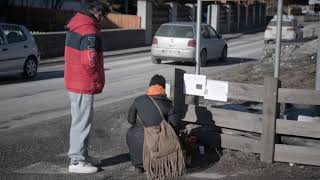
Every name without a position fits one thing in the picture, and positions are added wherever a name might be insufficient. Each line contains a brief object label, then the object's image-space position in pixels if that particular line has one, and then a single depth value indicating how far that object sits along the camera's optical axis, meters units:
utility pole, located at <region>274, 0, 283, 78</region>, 8.03
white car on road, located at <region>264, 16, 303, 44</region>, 35.59
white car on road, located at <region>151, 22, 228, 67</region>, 21.91
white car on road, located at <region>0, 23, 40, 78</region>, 16.20
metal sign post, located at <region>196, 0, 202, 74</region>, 8.80
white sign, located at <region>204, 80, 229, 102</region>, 7.64
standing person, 6.57
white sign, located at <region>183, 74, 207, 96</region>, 7.84
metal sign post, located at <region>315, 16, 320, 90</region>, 8.74
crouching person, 6.57
